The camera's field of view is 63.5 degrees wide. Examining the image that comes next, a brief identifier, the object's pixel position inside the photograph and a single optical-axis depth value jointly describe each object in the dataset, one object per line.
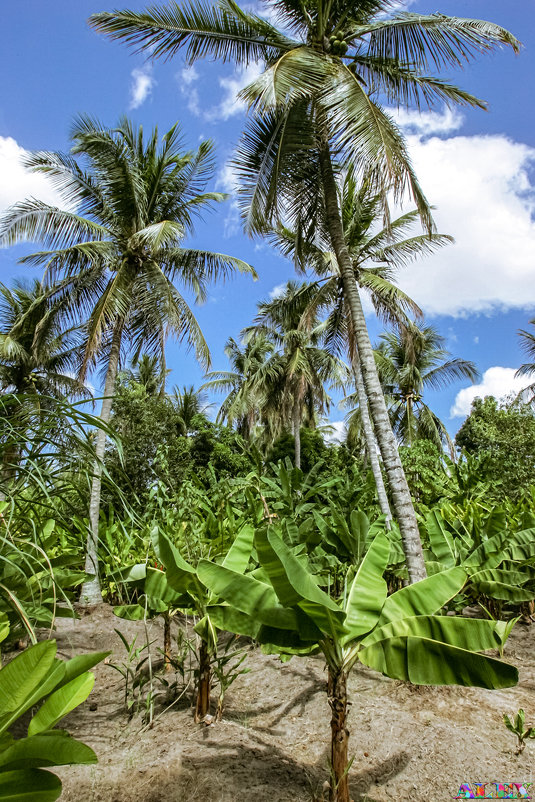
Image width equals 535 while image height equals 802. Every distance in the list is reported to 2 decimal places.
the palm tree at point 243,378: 24.61
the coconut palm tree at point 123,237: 9.46
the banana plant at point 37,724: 0.99
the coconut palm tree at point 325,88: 5.64
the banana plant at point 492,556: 2.83
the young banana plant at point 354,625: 1.36
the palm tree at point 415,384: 22.05
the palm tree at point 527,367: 22.71
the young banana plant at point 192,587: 1.70
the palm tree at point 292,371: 16.66
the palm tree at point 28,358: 12.84
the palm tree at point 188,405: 26.20
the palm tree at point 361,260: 10.99
